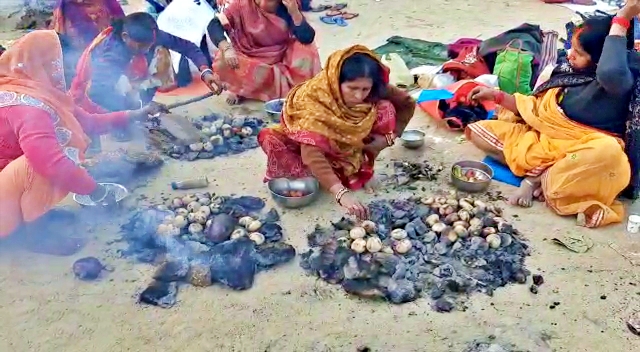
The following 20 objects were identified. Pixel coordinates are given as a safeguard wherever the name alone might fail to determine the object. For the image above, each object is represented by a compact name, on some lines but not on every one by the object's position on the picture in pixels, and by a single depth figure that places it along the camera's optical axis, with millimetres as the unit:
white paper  5910
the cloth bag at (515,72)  5402
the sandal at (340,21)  8156
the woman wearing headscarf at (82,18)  5113
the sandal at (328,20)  8266
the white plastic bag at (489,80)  5316
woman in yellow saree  3768
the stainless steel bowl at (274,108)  5230
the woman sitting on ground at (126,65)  4387
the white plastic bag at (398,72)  6059
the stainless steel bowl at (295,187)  3934
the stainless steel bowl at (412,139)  4777
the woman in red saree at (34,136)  3270
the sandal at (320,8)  8883
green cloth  6650
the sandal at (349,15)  8452
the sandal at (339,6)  8891
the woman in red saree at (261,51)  5539
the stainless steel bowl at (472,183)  4129
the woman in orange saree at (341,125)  3676
